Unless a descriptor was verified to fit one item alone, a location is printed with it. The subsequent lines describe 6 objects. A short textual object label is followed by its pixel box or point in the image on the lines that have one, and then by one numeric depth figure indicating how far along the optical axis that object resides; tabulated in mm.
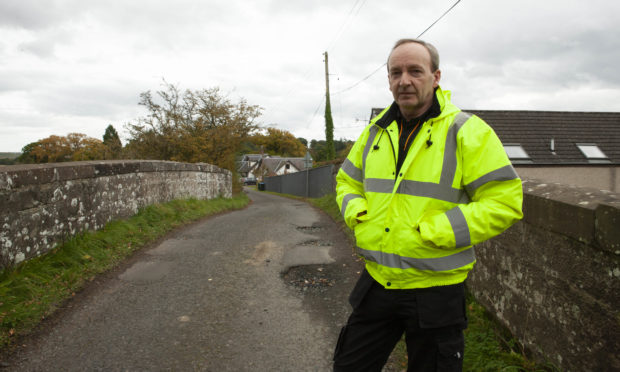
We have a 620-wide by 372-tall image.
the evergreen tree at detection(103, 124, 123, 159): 15242
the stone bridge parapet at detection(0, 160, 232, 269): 4027
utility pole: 29444
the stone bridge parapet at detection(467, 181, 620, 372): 1933
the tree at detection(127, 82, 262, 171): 17531
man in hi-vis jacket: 1545
